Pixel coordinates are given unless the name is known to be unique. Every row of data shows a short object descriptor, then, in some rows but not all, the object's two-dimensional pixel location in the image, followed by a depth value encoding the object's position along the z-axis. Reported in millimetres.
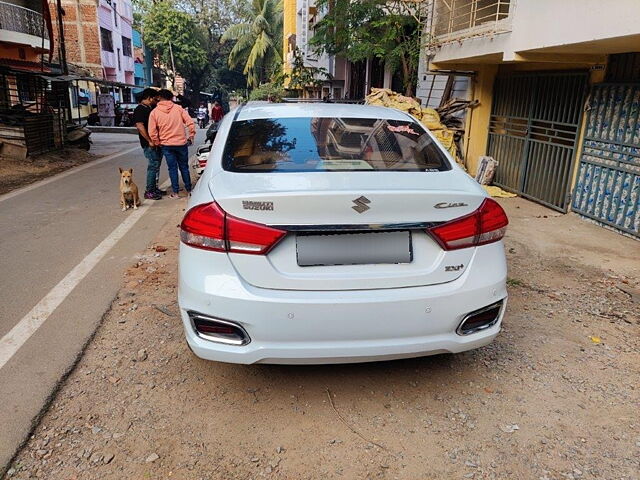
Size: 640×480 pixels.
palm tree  37750
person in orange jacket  8133
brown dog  7793
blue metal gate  6602
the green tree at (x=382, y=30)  12047
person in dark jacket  8477
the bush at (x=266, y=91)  31416
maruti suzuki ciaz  2609
